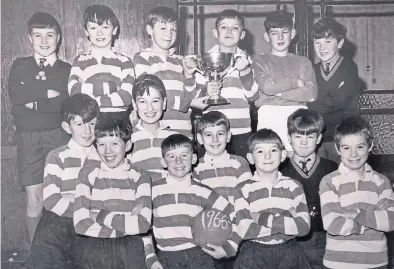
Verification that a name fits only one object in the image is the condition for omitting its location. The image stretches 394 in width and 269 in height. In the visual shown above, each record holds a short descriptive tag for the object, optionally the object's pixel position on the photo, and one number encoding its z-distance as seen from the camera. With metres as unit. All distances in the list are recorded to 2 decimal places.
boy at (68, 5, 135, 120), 2.46
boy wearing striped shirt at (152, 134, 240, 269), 2.07
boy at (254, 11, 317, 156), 2.54
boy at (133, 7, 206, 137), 2.51
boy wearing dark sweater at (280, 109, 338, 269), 2.32
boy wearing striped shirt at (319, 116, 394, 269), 2.06
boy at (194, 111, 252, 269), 2.26
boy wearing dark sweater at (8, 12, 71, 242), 2.54
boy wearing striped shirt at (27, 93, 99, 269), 2.26
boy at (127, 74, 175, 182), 2.32
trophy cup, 2.43
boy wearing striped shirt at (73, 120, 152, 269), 2.05
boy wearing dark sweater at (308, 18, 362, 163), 2.61
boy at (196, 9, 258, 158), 2.53
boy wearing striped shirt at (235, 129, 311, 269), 2.03
